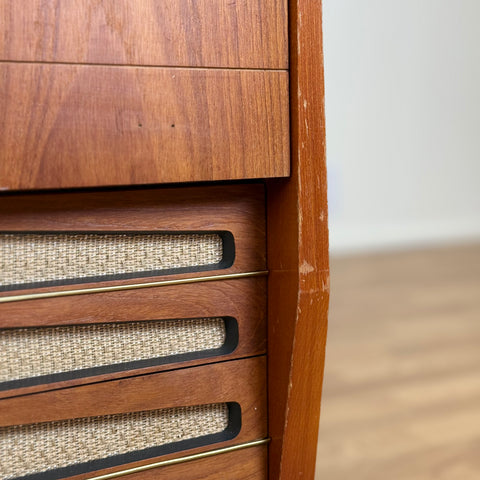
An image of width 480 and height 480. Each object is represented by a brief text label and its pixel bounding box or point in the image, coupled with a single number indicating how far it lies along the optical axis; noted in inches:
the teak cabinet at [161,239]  25.4
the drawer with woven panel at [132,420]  28.4
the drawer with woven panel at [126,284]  27.6
